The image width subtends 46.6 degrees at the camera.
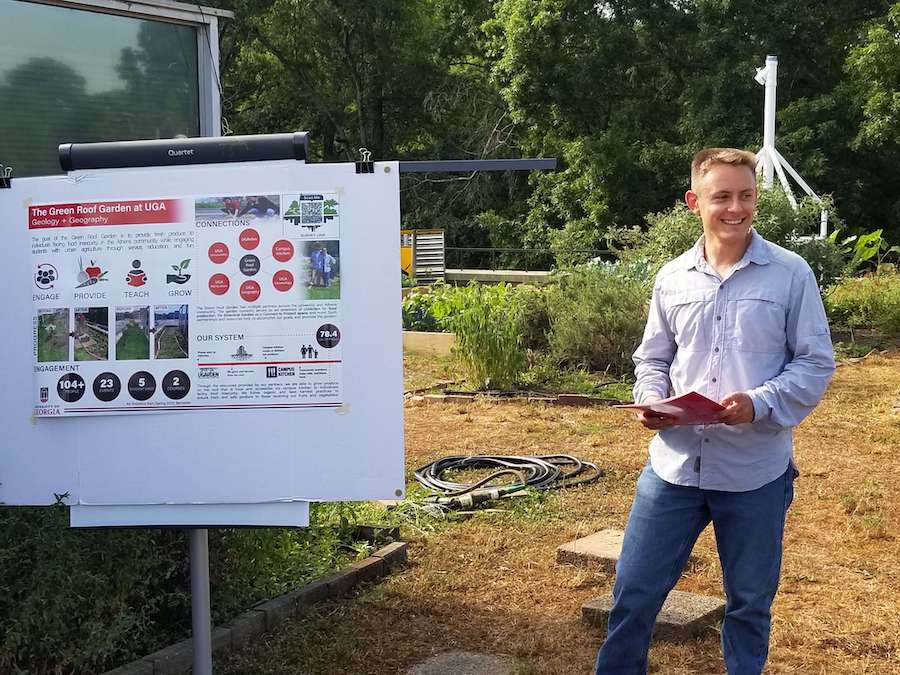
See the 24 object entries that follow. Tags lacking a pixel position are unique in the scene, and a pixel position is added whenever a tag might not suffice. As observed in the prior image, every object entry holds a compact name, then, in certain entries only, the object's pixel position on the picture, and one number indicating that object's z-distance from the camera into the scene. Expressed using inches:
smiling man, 121.3
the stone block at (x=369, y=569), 198.5
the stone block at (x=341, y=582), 190.5
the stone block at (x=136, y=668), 147.0
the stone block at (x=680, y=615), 170.6
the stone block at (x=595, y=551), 205.5
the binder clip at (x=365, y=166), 122.8
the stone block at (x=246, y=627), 165.9
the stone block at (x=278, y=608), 174.4
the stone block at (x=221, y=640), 162.2
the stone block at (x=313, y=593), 183.8
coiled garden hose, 260.8
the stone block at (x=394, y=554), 207.3
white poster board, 123.4
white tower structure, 730.8
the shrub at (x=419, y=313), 552.7
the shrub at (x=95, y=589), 138.3
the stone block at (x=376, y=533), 220.7
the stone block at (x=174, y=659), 152.1
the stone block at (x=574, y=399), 391.2
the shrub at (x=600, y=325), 448.8
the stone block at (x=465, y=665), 163.0
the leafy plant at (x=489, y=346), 417.1
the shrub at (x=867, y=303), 579.2
